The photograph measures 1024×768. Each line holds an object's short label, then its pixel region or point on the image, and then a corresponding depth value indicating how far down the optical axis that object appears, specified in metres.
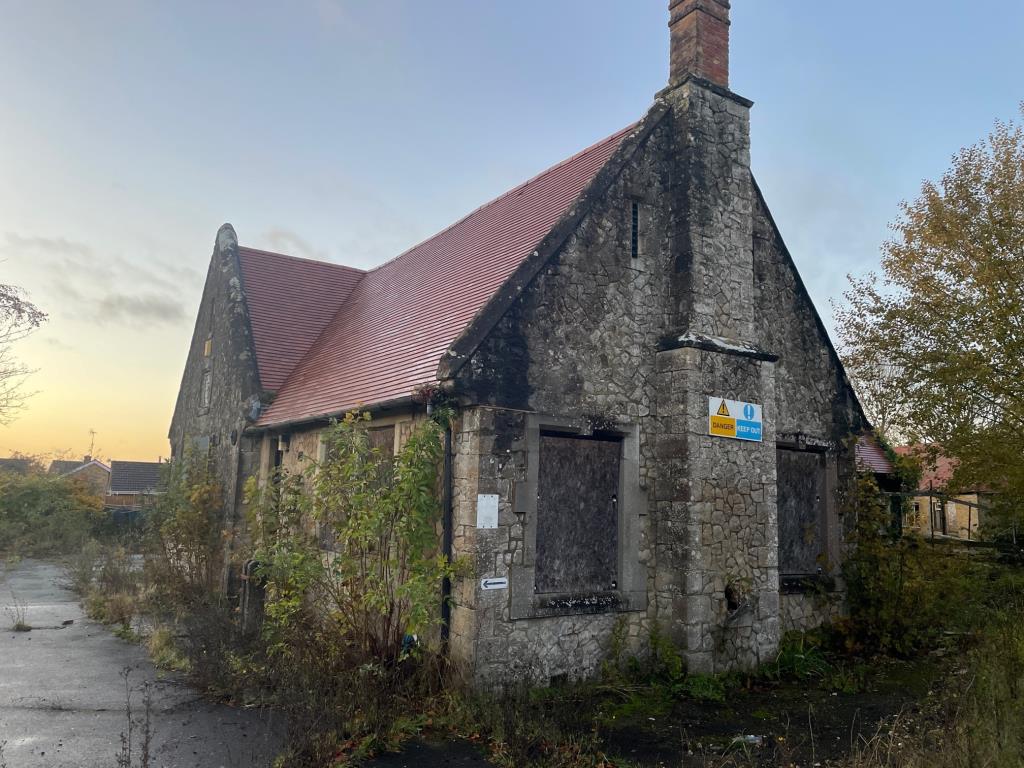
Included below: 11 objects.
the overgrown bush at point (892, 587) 11.16
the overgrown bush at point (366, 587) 7.50
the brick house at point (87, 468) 64.06
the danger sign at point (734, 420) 9.67
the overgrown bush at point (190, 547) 13.22
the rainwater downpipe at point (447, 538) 8.36
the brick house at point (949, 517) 41.34
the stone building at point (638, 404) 8.45
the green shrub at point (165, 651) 9.91
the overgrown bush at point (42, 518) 26.05
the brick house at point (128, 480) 45.41
